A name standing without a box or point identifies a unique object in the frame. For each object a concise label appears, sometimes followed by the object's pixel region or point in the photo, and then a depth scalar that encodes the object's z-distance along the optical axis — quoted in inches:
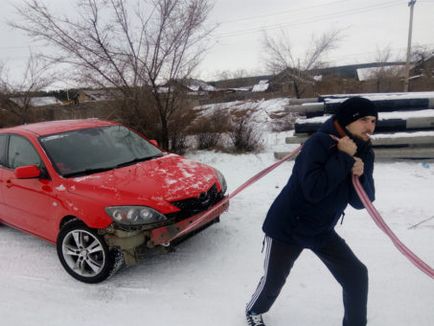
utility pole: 969.7
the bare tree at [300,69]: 1088.3
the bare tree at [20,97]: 548.4
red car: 131.9
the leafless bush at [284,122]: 479.8
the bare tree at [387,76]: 1173.7
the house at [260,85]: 1760.2
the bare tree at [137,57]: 311.6
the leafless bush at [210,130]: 368.2
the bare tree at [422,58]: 1465.4
